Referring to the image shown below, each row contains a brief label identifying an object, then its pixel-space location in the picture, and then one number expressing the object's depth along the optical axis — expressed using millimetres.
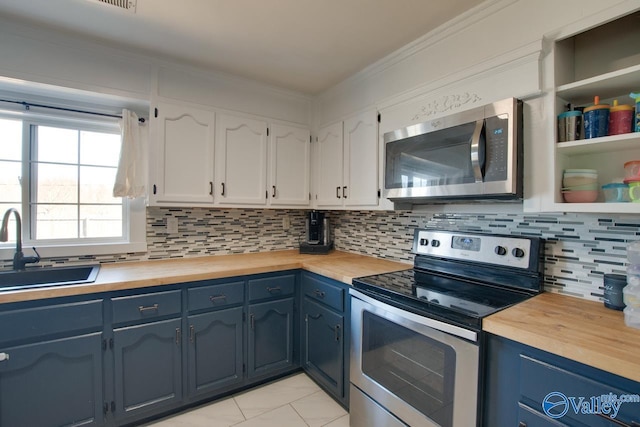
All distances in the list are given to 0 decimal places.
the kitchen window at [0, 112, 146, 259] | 1928
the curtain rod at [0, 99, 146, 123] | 1891
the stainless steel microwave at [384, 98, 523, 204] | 1339
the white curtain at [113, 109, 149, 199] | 2122
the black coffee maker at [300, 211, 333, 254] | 2686
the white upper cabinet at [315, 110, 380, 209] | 2086
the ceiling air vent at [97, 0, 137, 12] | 1469
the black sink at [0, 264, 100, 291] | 1747
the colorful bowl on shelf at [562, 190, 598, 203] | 1233
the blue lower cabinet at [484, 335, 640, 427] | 834
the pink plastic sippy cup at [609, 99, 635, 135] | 1134
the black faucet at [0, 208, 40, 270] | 1739
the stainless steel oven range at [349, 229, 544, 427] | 1178
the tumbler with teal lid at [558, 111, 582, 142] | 1232
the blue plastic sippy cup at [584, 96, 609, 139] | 1178
